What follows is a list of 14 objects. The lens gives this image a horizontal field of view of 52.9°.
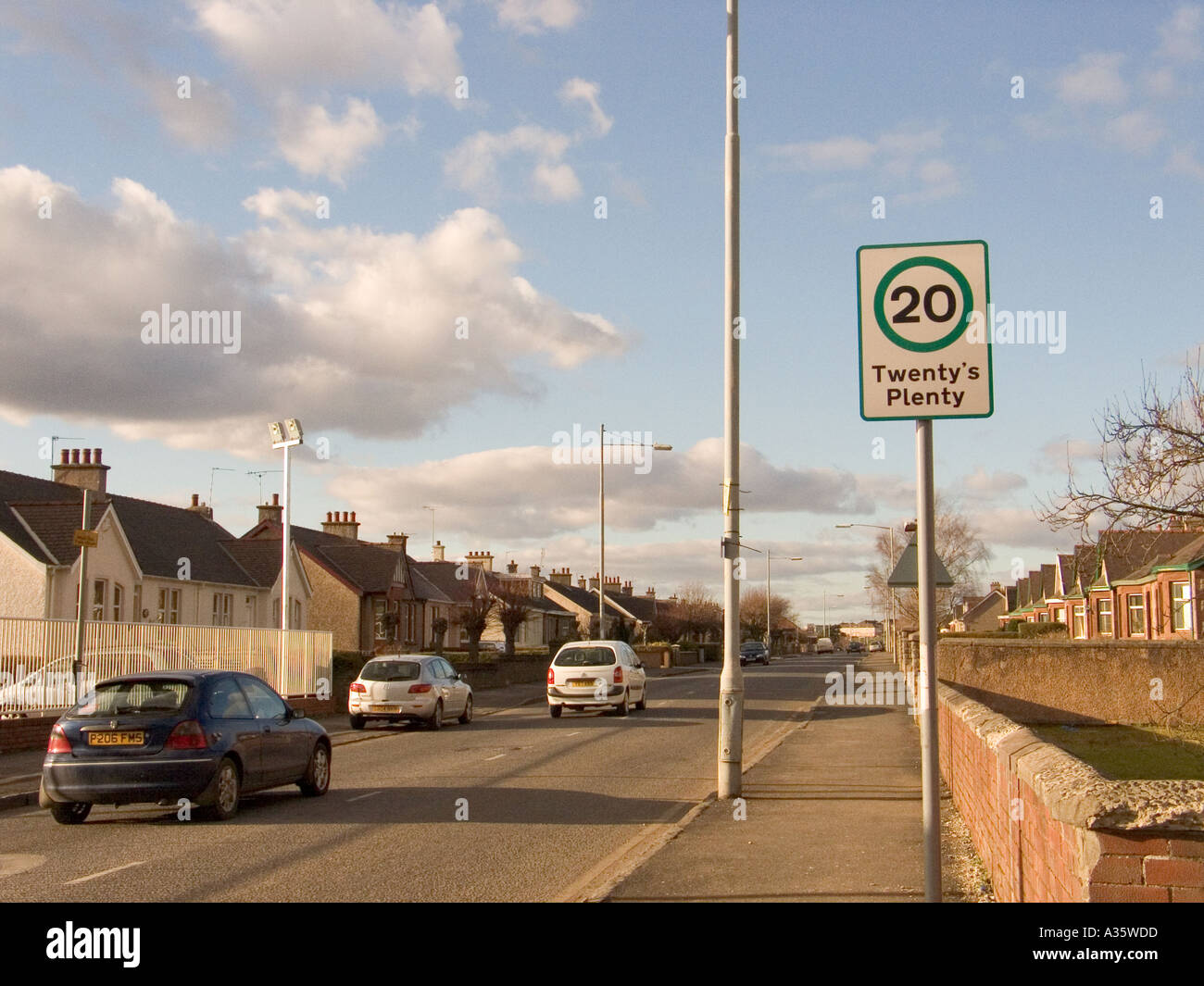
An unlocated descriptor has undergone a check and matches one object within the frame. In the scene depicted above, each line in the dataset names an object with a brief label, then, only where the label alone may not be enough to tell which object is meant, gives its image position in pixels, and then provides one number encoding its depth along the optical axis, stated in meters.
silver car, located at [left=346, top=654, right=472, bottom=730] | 23.22
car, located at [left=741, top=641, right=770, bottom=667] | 70.44
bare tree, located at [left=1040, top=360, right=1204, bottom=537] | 19.08
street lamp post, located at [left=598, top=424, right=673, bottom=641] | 41.31
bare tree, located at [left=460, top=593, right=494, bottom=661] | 47.88
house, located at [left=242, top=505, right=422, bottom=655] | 55.50
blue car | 11.08
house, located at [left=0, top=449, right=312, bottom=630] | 33.69
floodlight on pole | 29.97
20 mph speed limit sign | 4.98
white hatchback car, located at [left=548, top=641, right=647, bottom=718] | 26.02
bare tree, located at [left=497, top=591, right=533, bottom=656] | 51.59
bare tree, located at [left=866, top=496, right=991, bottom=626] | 61.05
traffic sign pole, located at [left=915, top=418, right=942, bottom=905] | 4.80
